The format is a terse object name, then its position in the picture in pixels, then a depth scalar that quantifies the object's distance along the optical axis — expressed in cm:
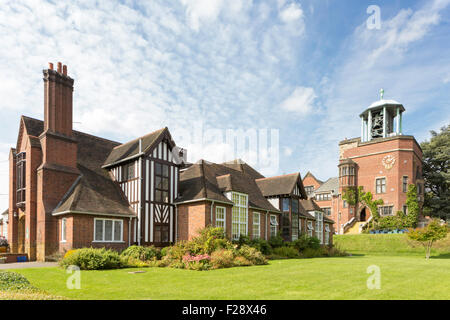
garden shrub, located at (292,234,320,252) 2978
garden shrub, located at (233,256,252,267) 1839
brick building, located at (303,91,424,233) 4616
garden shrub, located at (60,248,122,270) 1547
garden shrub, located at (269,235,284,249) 2811
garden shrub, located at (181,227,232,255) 1925
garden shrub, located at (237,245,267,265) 1945
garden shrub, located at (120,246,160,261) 1892
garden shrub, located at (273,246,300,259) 2661
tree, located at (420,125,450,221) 4875
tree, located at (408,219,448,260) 3003
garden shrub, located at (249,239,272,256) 2458
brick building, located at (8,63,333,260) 2088
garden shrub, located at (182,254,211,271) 1630
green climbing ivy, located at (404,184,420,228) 4447
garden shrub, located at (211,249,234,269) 1714
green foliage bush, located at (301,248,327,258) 2861
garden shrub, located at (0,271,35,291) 934
